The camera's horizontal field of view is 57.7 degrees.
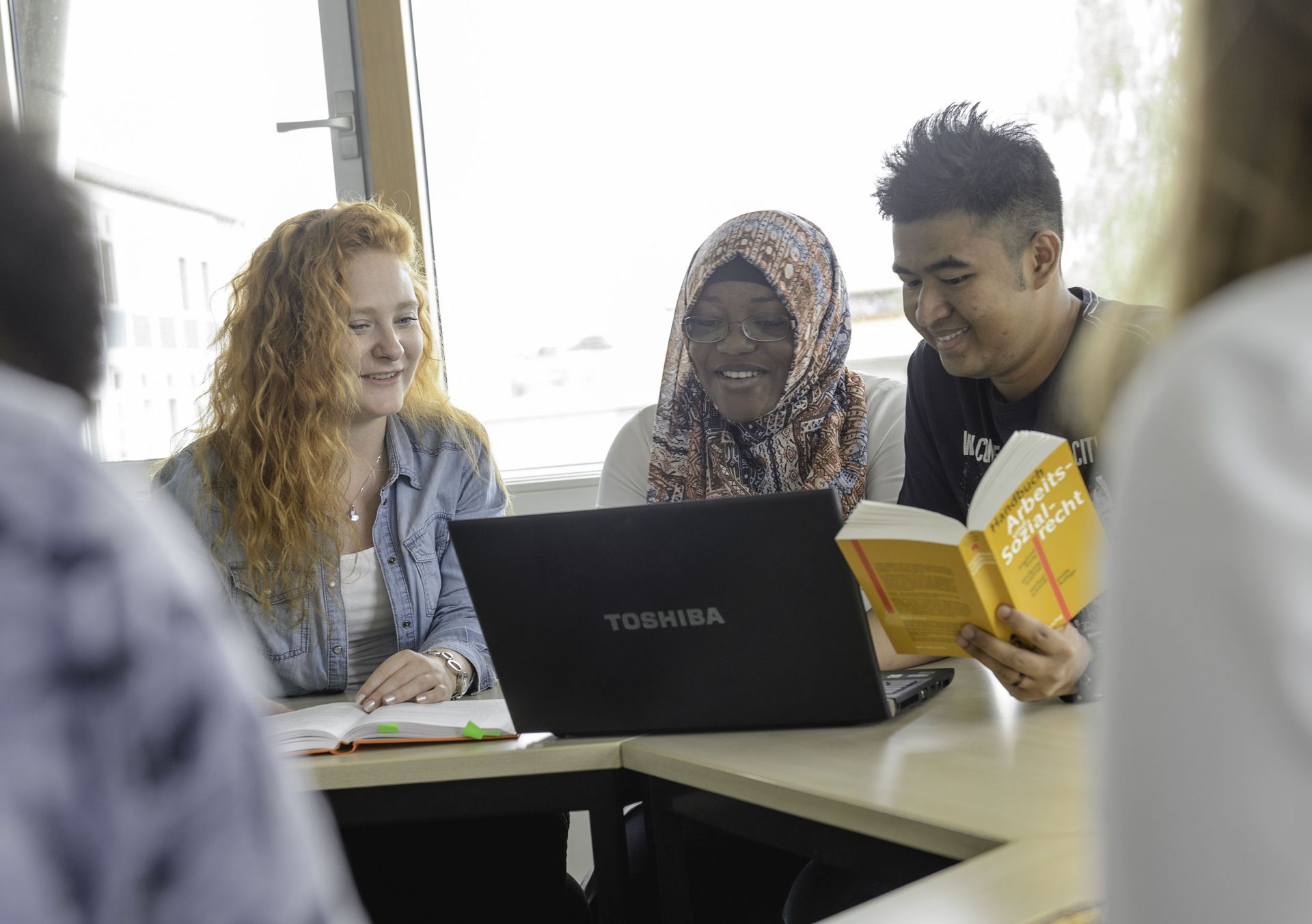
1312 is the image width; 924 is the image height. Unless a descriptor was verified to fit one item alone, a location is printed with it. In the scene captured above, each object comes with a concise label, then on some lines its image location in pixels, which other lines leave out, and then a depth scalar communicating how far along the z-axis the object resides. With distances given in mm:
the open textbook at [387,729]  1379
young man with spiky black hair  1792
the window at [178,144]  2838
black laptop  1179
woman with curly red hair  1871
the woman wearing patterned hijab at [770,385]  2055
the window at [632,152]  2645
